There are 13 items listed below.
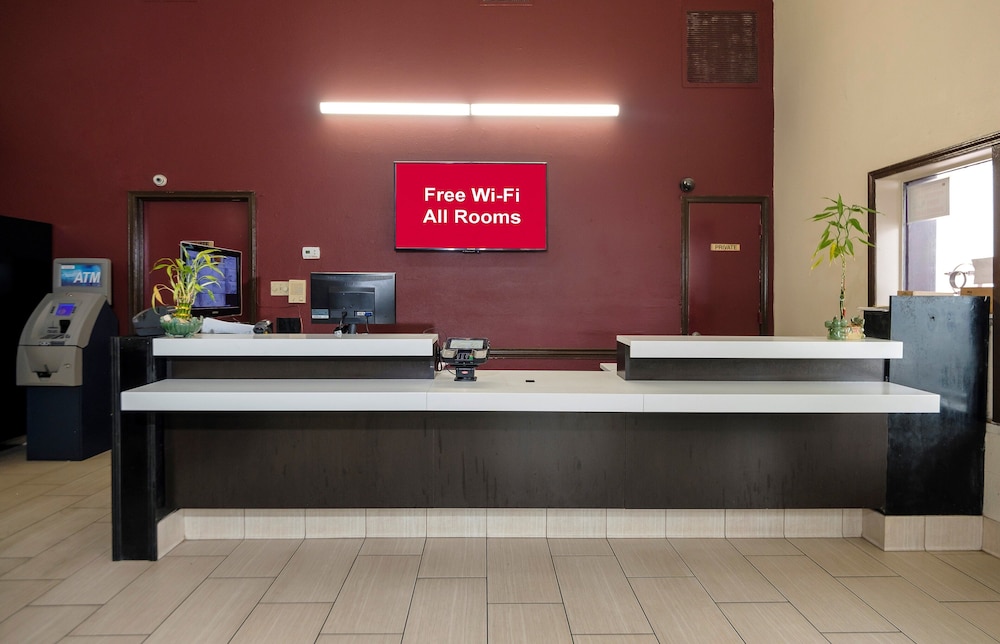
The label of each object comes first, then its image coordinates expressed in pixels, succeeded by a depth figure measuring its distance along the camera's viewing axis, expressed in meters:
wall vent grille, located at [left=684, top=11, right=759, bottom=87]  5.22
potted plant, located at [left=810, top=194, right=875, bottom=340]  3.13
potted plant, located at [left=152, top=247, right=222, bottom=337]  3.00
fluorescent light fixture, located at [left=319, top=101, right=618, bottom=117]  5.11
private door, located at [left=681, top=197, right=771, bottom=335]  5.27
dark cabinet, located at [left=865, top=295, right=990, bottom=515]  3.04
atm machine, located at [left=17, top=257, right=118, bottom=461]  4.56
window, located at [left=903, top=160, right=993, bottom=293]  3.28
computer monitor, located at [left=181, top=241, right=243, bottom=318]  3.65
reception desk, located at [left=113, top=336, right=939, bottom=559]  2.95
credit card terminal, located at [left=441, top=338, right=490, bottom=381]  3.04
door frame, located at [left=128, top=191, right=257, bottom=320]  5.15
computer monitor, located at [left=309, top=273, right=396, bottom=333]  3.68
